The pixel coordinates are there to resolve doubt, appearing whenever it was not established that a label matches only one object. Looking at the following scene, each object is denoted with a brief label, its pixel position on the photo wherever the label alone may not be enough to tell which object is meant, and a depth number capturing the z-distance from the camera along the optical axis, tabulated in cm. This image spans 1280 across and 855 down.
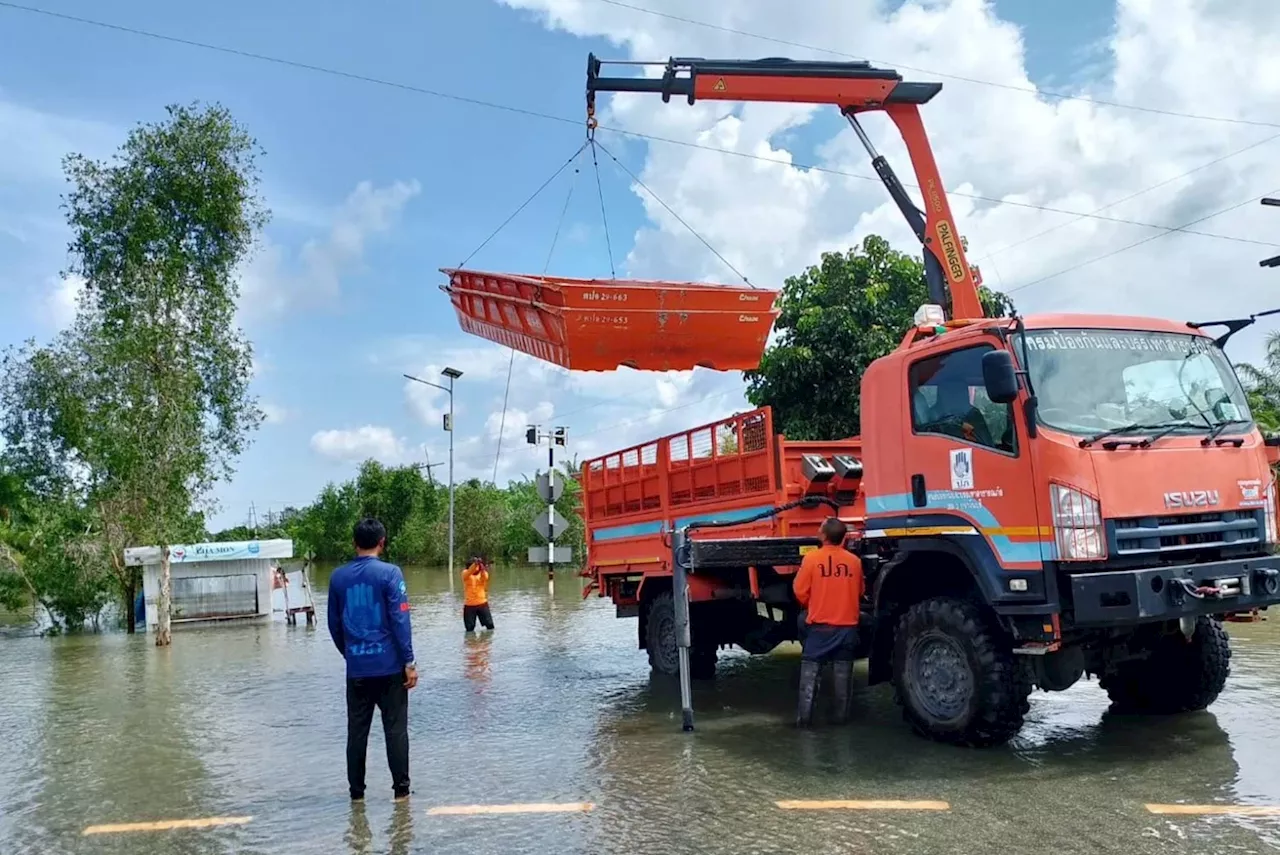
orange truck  629
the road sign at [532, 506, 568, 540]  1911
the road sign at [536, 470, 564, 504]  1809
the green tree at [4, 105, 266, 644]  1822
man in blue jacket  620
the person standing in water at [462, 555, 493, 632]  1655
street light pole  4000
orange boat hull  1041
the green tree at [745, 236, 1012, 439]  1720
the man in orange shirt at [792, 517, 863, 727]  779
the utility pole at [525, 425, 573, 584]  1753
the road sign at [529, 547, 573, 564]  1715
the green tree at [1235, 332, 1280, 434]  2655
